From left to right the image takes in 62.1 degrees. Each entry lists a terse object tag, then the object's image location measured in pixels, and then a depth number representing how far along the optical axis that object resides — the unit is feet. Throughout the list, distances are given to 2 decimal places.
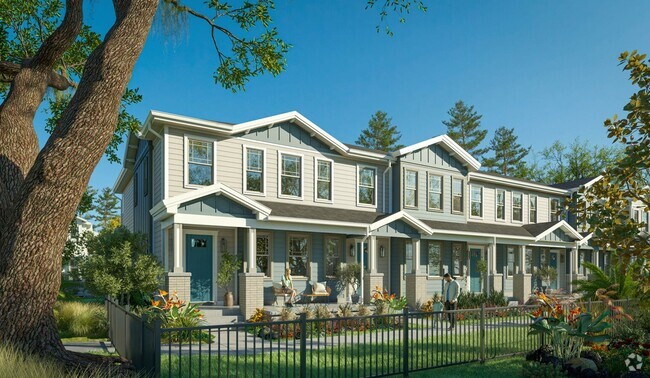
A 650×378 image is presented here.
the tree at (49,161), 24.68
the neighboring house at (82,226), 179.03
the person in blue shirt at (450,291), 55.36
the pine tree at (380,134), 188.03
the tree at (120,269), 47.83
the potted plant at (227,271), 57.88
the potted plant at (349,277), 67.92
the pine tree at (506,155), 198.49
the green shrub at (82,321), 47.11
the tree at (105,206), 292.81
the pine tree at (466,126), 196.13
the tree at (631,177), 24.33
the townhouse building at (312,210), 56.44
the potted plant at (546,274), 92.73
